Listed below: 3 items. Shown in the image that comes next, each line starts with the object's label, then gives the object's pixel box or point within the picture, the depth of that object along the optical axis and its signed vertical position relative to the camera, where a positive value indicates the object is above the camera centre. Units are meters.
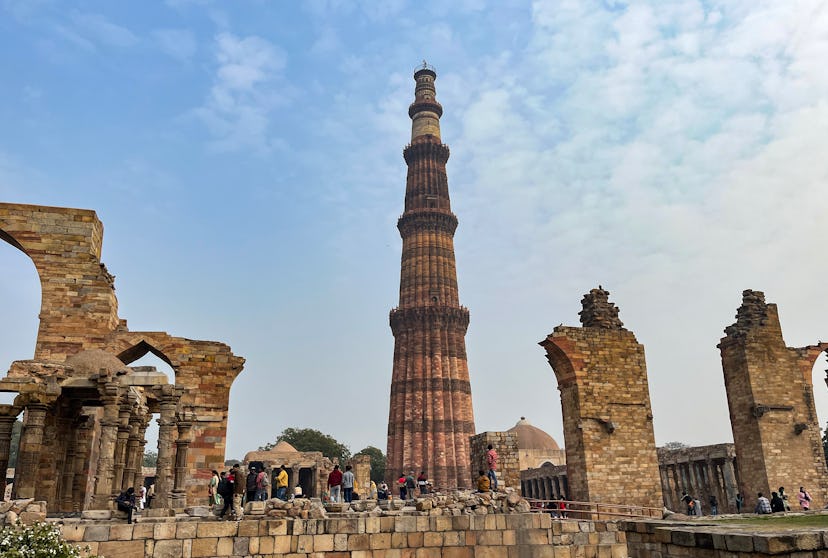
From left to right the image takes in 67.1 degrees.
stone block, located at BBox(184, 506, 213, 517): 10.18 -0.48
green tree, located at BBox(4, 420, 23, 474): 48.81 +3.16
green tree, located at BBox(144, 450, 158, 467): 71.46 +2.76
